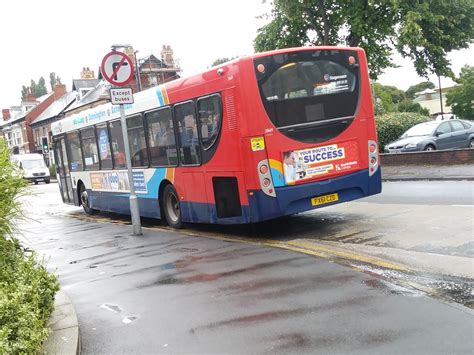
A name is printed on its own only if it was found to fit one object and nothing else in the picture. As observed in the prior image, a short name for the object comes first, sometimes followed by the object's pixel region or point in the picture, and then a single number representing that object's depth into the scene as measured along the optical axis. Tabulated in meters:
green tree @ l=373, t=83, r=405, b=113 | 75.81
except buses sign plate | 10.25
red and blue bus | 8.31
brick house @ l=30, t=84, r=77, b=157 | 67.38
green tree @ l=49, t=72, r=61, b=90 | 136.00
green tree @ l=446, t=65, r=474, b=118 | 60.73
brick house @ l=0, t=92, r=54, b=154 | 76.25
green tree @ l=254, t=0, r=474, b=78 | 22.92
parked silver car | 19.92
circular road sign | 10.34
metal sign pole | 10.49
